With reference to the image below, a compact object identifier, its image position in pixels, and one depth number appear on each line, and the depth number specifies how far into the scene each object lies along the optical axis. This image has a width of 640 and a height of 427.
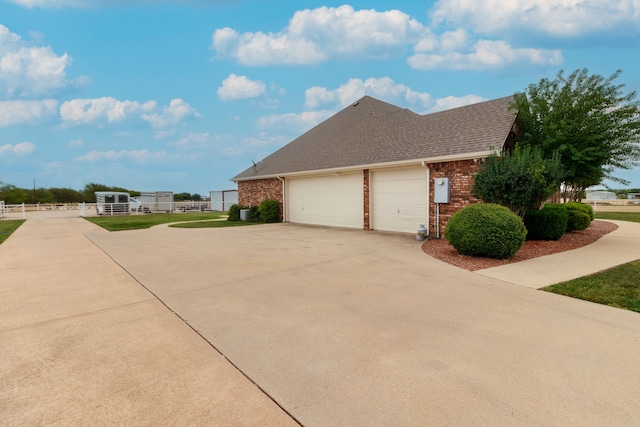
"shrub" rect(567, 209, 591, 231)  11.70
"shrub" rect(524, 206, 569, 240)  9.71
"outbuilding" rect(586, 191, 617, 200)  44.16
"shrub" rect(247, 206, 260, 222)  18.67
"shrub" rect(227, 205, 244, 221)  19.49
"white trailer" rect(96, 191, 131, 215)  28.62
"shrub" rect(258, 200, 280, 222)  17.83
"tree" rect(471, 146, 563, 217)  8.27
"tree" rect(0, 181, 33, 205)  50.72
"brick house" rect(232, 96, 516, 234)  10.63
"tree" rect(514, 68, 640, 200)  9.26
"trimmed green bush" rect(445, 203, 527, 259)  7.16
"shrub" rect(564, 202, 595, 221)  12.10
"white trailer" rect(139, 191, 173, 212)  31.61
